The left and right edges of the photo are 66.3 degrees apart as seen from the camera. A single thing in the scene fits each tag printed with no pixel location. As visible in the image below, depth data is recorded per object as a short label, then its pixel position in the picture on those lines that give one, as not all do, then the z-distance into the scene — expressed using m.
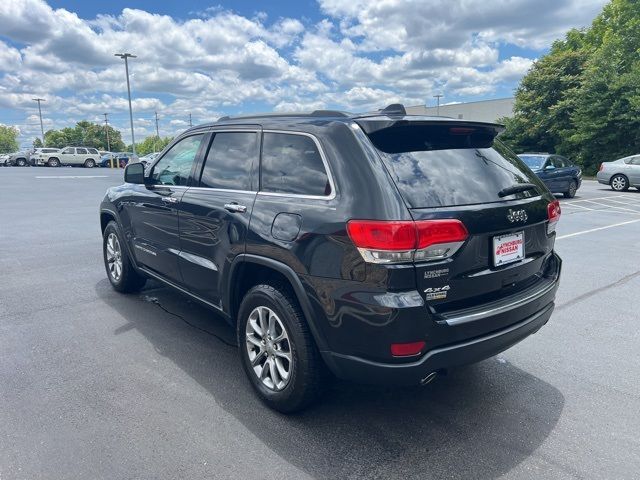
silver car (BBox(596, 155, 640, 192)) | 19.22
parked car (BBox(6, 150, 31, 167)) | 45.86
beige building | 62.94
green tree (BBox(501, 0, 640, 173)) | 29.00
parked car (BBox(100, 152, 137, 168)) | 45.17
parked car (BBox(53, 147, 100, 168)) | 43.47
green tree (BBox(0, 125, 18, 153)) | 125.31
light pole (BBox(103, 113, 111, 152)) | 94.56
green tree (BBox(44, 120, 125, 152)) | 103.62
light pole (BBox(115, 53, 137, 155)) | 39.12
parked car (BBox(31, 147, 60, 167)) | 43.22
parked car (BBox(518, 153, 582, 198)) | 15.79
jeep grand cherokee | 2.49
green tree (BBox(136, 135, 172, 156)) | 136.71
